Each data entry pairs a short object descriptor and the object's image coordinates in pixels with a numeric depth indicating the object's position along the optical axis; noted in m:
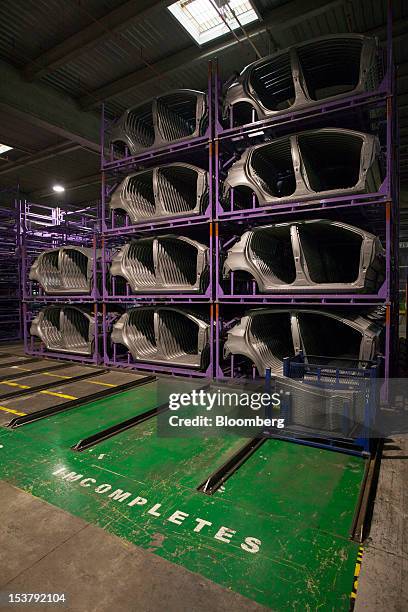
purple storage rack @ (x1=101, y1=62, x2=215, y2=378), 6.25
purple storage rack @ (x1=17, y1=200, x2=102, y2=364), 7.90
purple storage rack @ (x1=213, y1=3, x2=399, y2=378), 4.75
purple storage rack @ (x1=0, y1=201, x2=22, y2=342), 12.26
